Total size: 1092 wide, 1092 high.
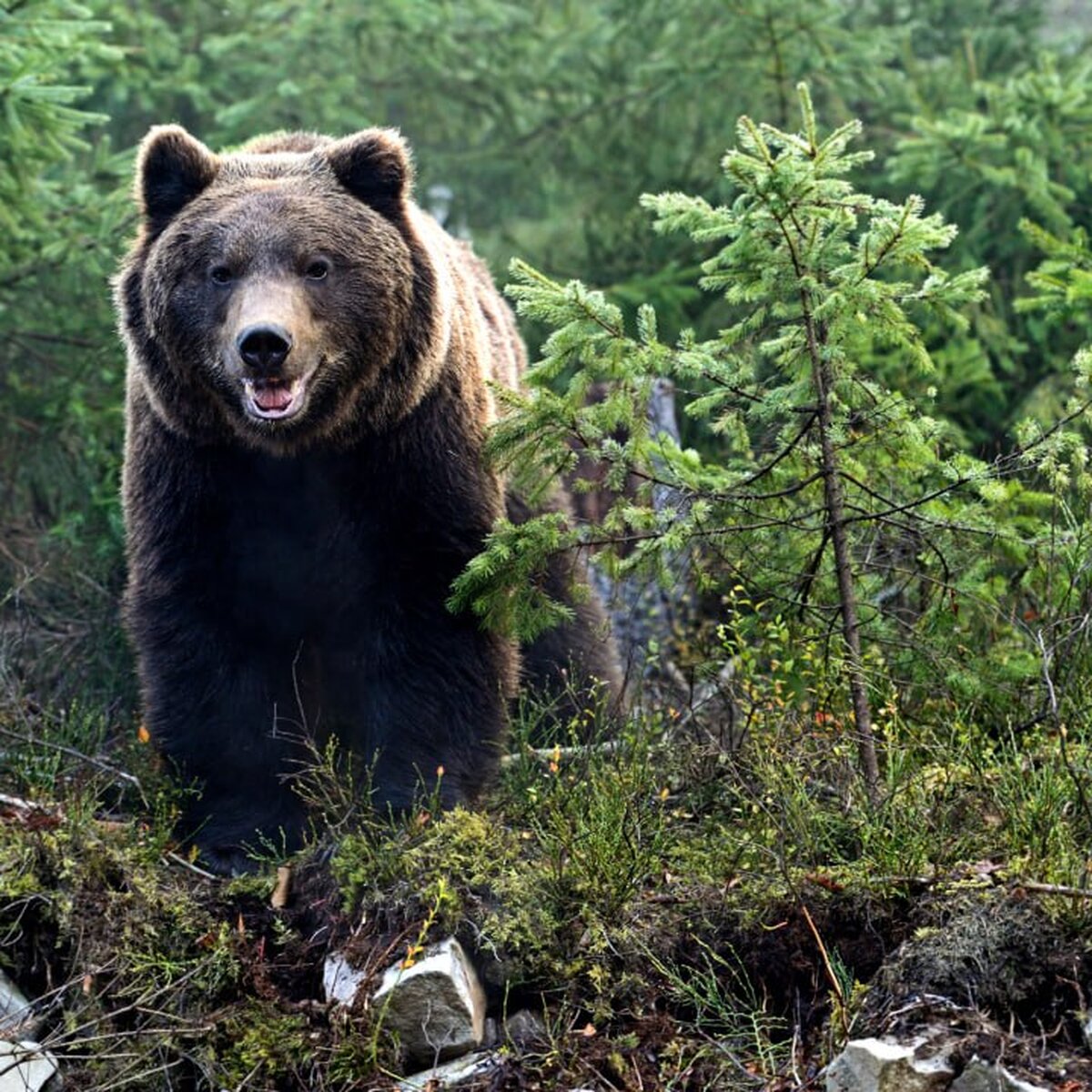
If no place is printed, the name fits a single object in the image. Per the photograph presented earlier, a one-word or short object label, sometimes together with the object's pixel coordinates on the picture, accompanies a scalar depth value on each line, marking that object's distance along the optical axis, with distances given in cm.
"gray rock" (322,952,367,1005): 1048
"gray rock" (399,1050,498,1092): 976
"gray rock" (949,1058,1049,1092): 832
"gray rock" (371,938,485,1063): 1009
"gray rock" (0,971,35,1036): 1012
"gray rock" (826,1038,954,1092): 837
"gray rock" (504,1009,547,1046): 1012
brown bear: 1241
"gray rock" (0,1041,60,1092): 970
